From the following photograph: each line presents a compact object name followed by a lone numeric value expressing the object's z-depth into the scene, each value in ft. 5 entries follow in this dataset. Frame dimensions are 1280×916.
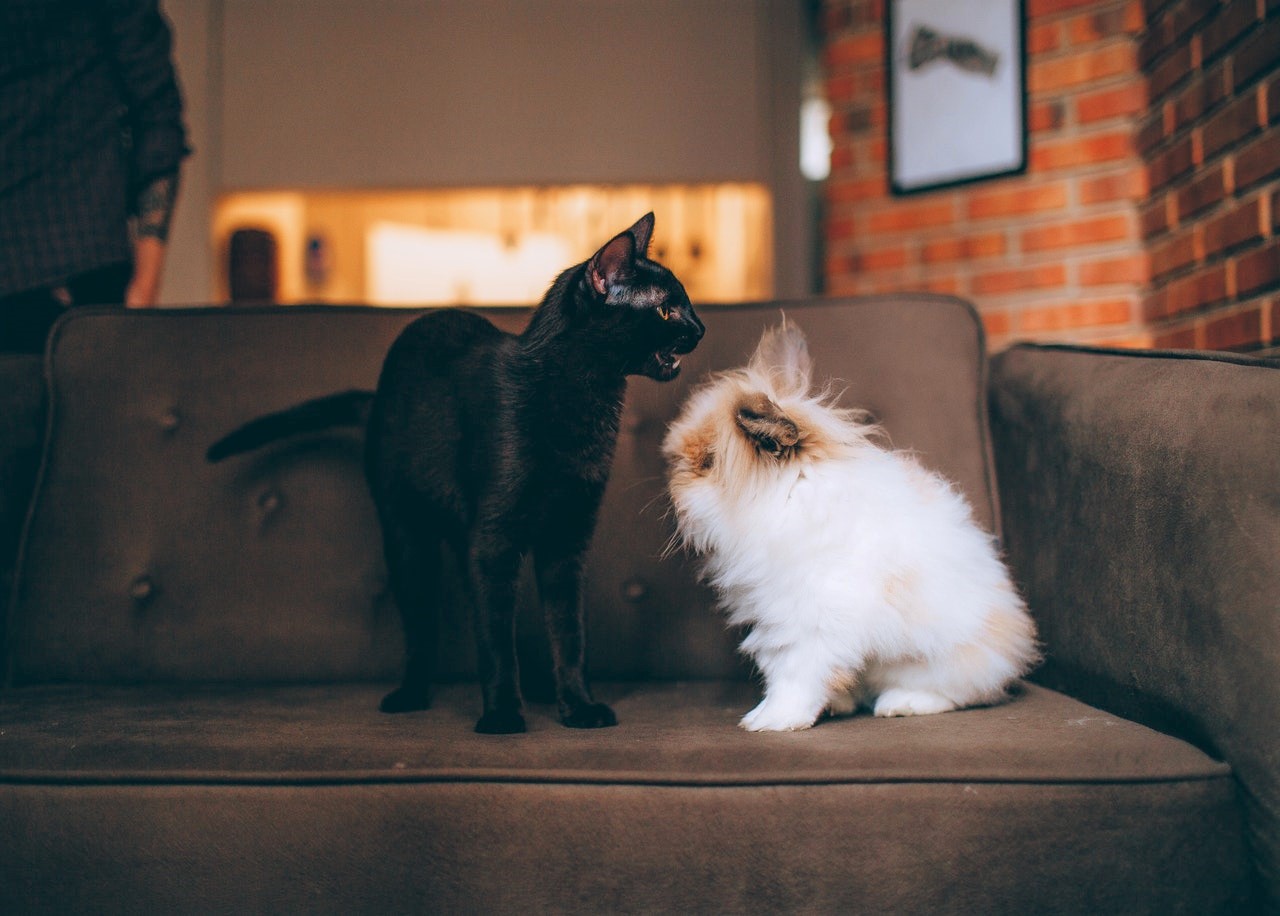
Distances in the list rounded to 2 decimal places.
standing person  5.41
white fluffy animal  3.57
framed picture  8.24
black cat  3.42
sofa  2.85
